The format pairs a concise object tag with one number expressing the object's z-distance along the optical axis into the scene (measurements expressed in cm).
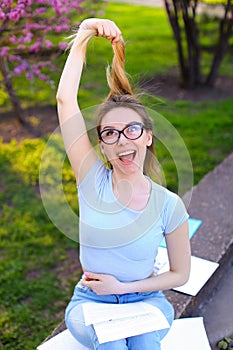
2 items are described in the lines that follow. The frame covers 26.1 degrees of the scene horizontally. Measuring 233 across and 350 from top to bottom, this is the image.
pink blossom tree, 387
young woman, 179
